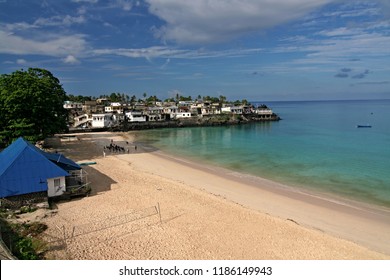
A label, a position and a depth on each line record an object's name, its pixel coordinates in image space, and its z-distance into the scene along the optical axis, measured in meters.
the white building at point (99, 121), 68.89
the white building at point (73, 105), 89.48
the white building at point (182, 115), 86.36
